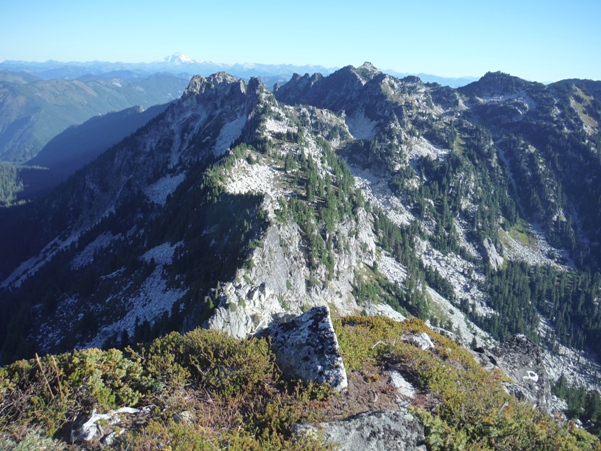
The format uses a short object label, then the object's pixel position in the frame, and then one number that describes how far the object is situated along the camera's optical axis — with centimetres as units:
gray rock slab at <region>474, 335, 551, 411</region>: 2176
